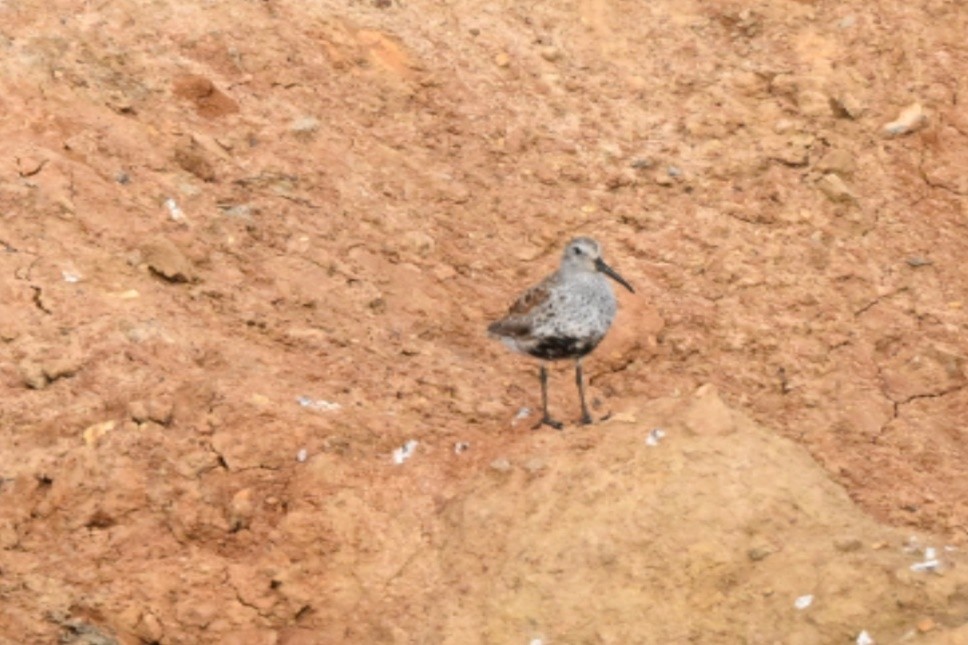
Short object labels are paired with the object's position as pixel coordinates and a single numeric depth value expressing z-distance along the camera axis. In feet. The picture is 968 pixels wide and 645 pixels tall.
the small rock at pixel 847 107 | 74.90
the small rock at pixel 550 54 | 76.59
